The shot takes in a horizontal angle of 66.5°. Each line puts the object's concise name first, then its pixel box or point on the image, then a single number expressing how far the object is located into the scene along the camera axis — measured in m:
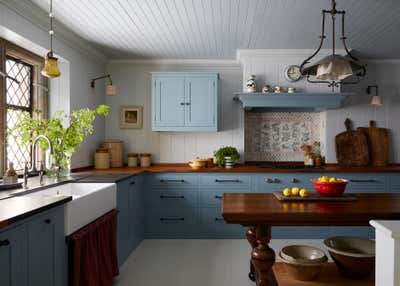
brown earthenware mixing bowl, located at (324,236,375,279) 2.29
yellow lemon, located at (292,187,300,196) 2.54
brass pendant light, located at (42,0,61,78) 2.31
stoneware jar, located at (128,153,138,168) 4.50
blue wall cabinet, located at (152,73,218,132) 4.23
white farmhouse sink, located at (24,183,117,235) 2.04
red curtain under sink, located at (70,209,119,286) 2.04
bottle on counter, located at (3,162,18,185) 2.37
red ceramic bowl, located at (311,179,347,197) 2.51
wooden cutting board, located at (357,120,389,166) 4.41
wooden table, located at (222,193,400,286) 2.02
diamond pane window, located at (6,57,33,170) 2.91
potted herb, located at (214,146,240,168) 4.20
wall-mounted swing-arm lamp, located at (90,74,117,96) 4.20
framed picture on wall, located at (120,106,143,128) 4.68
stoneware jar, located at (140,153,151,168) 4.47
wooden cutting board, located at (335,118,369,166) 4.37
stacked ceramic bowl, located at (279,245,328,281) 2.28
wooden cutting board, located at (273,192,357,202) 2.41
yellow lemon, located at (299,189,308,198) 2.47
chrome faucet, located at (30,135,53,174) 2.40
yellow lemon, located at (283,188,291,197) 2.53
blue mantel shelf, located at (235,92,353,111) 4.00
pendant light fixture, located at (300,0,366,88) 2.17
